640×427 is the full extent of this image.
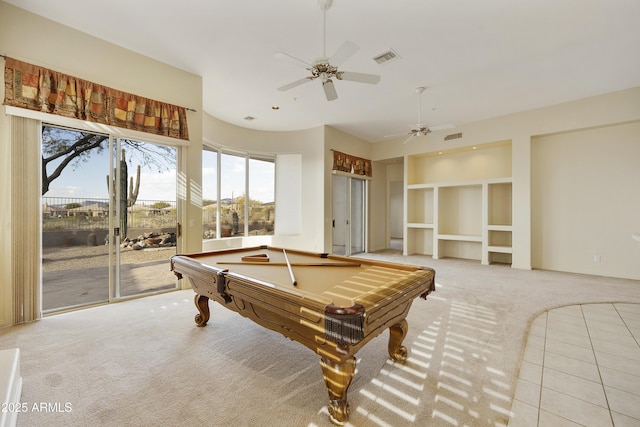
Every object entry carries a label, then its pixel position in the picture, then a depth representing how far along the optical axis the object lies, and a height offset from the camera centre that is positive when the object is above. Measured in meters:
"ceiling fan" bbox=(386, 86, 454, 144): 4.35 +1.46
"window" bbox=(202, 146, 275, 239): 5.47 +0.44
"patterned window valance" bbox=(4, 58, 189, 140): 2.63 +1.27
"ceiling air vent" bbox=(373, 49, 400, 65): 3.33 +1.99
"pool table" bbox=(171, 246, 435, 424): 1.31 -0.47
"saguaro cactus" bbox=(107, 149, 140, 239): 3.39 +0.23
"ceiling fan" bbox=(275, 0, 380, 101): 2.35 +1.40
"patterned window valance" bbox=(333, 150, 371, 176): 6.36 +1.27
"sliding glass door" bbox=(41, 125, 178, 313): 2.97 -0.03
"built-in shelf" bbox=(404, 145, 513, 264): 5.91 +0.05
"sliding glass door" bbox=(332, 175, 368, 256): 6.96 -0.11
